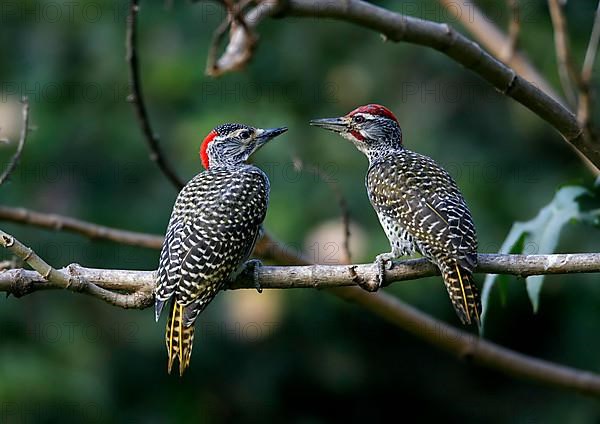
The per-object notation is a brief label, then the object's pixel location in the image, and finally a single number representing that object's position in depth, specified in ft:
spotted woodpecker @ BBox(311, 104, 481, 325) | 27.02
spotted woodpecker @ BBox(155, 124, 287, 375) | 27.63
